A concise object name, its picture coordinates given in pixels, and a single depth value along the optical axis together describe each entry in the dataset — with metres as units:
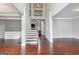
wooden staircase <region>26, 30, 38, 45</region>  3.52
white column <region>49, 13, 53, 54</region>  3.72
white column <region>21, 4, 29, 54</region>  3.17
